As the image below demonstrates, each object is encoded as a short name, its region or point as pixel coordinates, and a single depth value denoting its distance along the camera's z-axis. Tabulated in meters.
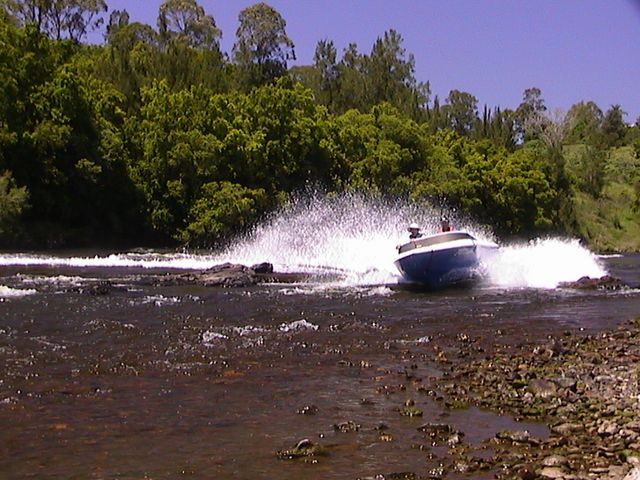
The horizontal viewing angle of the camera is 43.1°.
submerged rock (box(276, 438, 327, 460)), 10.28
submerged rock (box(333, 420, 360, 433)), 11.37
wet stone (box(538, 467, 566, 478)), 9.16
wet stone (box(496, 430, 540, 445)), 10.64
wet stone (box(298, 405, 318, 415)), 12.27
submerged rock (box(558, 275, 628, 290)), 29.30
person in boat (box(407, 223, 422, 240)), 30.70
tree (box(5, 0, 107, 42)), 80.06
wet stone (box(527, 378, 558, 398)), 12.98
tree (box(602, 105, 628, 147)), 122.44
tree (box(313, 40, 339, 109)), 94.29
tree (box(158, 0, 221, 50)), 97.06
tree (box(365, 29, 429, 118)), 87.44
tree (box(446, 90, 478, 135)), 92.82
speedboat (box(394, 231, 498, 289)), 29.53
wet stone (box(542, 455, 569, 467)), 9.58
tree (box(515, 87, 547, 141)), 118.25
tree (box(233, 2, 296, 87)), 87.88
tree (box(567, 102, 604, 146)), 115.25
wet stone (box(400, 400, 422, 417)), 12.05
